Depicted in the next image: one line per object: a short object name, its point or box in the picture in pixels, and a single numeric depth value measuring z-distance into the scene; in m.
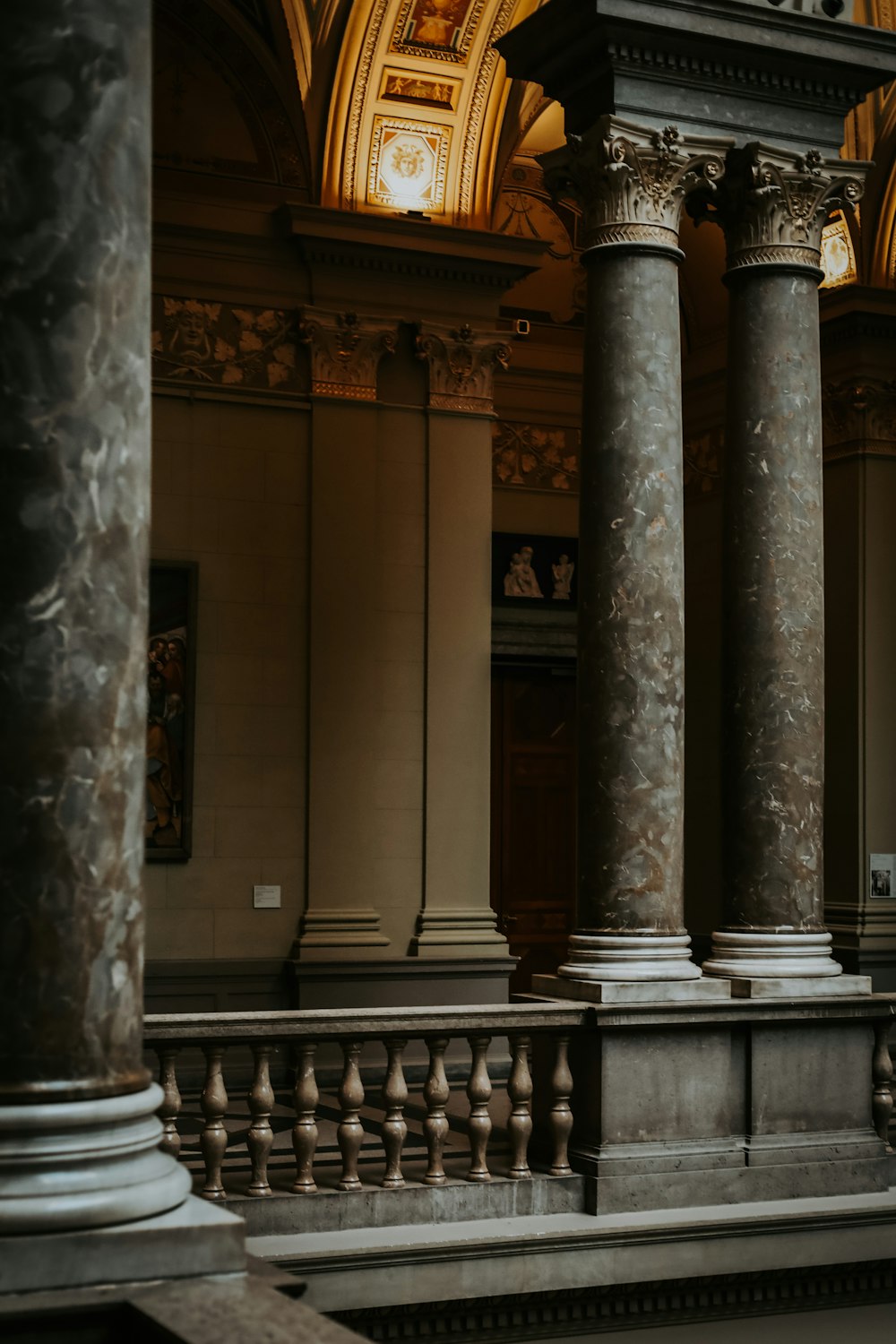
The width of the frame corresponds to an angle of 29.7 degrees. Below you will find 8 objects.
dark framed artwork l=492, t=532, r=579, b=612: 13.91
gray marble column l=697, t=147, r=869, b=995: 8.16
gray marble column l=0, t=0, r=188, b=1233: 3.57
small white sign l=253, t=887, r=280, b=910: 11.39
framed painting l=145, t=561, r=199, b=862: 11.21
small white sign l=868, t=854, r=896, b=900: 13.55
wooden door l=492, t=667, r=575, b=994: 14.10
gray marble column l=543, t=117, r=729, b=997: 7.64
